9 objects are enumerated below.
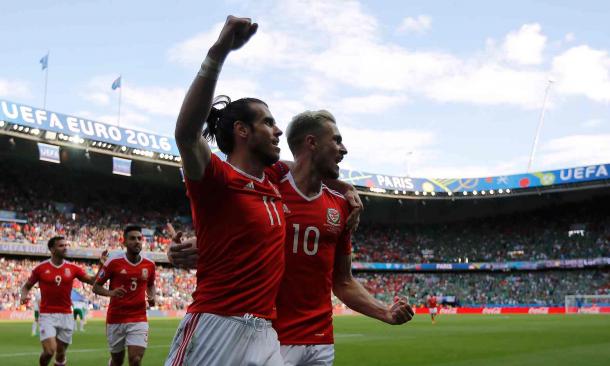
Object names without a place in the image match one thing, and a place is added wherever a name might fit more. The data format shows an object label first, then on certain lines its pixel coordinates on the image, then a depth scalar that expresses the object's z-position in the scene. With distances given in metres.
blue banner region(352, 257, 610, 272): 60.12
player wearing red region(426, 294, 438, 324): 37.75
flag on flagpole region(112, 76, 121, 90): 51.09
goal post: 52.84
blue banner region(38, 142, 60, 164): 43.56
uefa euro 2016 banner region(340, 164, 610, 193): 56.69
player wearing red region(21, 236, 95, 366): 12.03
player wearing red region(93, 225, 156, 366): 10.34
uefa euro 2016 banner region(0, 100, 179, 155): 41.62
